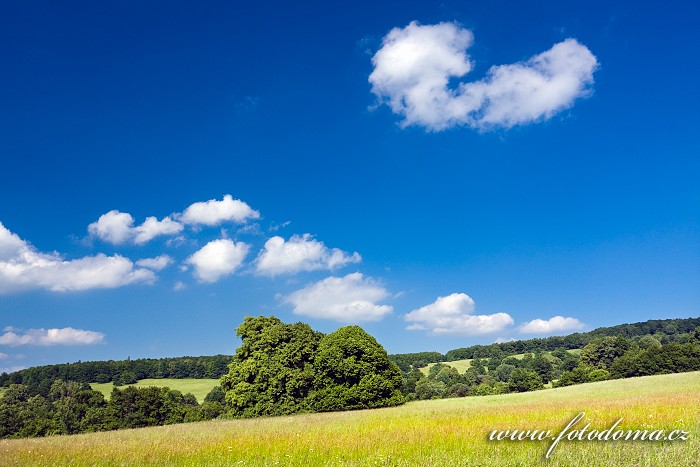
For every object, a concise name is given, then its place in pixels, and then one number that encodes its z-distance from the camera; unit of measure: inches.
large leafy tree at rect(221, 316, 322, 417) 1861.5
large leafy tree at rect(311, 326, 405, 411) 1861.5
